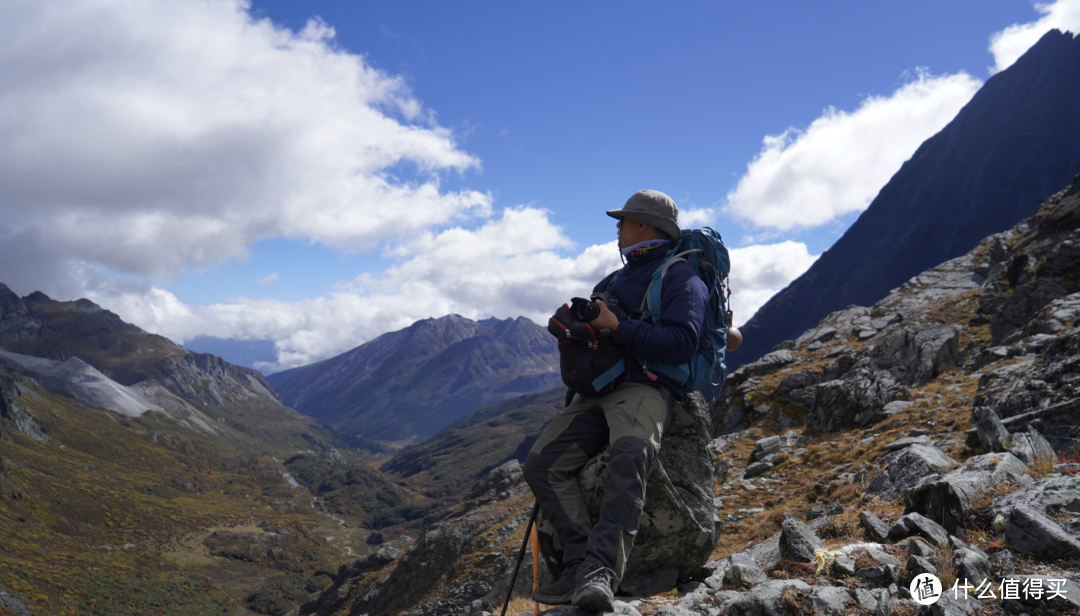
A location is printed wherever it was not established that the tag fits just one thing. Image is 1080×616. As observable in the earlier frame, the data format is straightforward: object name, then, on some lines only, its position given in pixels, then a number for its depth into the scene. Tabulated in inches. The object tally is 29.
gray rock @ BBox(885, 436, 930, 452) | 449.4
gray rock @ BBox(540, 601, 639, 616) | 183.0
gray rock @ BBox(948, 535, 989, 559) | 185.8
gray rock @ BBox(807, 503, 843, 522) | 376.8
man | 188.4
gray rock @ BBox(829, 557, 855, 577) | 203.6
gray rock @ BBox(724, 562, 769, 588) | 228.1
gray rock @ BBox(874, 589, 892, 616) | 168.7
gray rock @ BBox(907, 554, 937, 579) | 180.2
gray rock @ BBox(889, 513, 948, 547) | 208.1
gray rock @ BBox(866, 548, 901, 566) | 198.2
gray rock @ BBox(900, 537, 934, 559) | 196.1
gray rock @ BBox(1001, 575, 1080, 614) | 148.3
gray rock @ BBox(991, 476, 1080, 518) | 196.1
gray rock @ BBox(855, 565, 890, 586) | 191.5
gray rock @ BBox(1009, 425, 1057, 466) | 277.0
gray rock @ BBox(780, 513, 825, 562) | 237.5
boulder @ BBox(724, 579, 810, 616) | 185.8
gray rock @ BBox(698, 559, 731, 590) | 238.2
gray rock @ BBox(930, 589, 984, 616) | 156.3
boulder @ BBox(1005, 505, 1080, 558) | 170.4
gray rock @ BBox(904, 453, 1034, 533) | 225.4
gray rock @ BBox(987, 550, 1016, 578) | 167.9
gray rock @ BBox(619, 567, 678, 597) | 237.0
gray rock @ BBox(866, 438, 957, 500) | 329.1
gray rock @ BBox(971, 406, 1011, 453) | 322.3
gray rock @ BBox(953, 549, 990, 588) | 167.8
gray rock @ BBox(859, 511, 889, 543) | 234.7
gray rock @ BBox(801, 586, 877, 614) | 177.2
